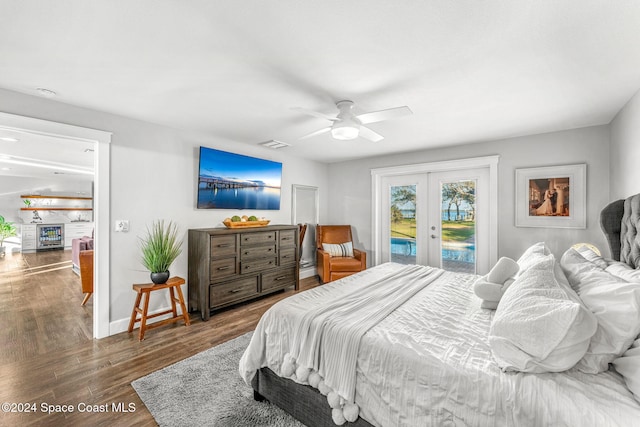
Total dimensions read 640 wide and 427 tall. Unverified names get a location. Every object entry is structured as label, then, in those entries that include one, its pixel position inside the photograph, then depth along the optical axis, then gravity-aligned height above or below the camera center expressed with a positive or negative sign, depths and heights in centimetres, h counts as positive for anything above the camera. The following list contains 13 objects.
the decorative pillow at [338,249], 477 -64
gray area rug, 167 -131
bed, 104 -67
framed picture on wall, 319 +23
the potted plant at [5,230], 727 -49
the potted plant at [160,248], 286 -41
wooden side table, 275 -104
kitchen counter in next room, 767 -63
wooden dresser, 321 -69
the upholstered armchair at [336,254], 433 -72
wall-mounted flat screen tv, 358 +48
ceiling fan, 221 +83
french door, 396 -8
